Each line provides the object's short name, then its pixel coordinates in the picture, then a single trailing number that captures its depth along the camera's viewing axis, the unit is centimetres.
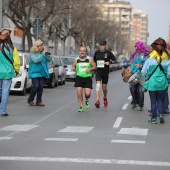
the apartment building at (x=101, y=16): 6731
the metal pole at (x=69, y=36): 6088
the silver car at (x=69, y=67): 3612
